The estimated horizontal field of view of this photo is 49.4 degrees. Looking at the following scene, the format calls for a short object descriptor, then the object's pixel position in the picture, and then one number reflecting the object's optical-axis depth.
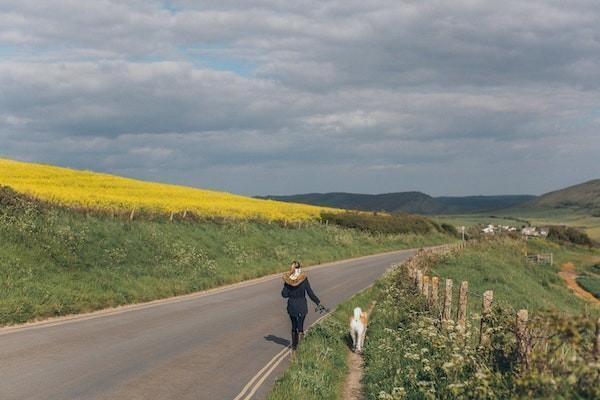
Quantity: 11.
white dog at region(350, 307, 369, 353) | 16.33
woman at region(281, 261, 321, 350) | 15.28
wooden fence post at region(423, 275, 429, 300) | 17.94
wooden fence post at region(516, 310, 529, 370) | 7.99
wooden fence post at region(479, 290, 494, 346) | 9.86
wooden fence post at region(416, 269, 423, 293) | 19.60
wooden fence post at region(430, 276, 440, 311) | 16.39
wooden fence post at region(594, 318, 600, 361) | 6.38
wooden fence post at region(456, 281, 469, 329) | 13.35
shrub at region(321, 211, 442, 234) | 69.44
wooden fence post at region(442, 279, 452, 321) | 14.24
